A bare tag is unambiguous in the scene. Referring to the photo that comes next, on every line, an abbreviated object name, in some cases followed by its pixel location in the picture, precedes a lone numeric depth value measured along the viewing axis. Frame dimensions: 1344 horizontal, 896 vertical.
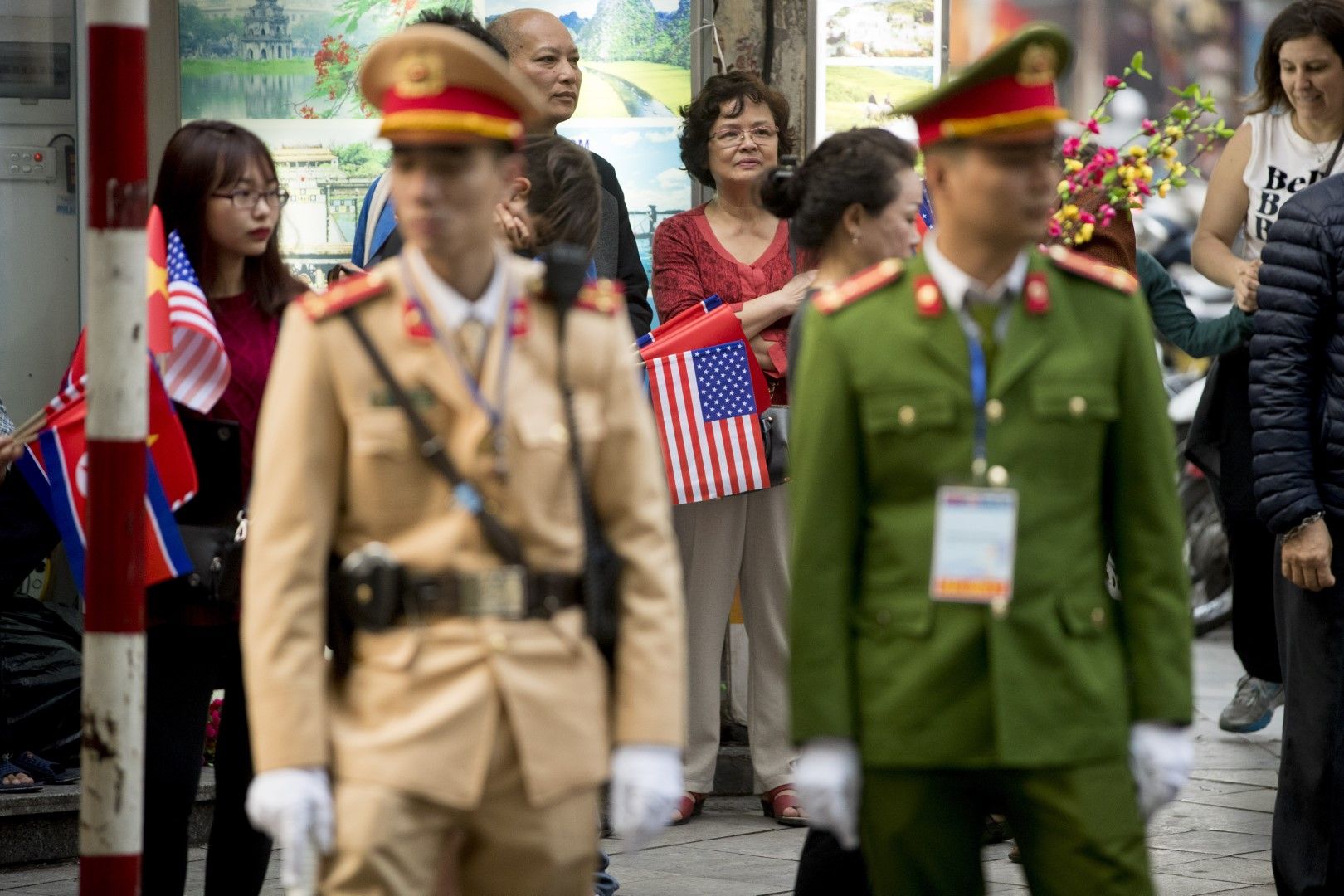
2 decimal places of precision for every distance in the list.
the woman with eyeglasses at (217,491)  8.39
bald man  11.84
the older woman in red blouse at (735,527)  12.51
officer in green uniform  6.16
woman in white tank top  11.32
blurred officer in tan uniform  5.57
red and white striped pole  6.88
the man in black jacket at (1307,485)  9.77
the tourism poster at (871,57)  14.05
